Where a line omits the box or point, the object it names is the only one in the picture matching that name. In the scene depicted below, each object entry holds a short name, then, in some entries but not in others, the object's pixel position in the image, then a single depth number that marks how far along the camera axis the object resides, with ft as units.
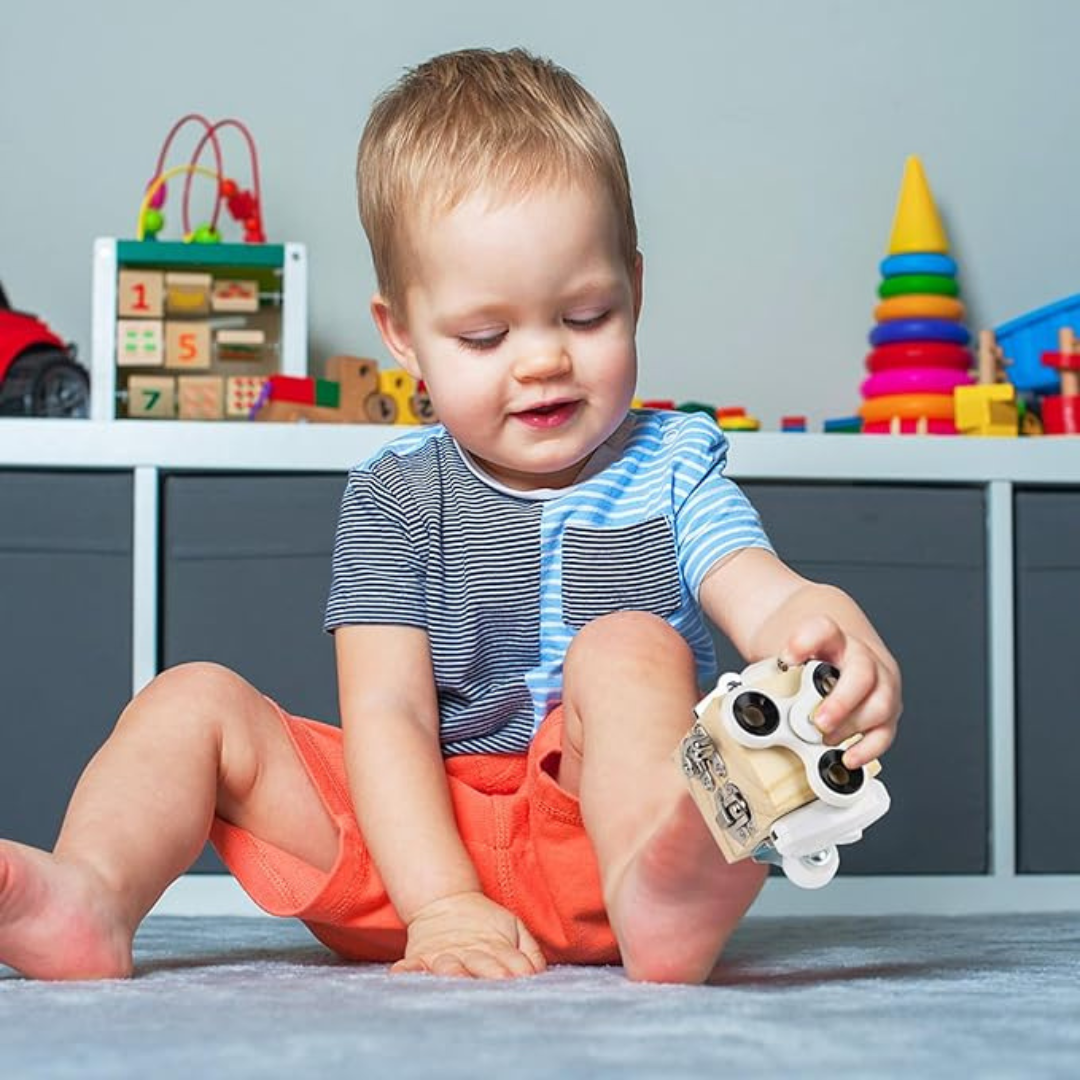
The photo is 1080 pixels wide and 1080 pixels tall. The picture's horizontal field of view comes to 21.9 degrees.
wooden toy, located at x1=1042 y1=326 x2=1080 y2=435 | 6.48
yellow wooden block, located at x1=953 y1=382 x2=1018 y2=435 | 6.46
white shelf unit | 6.04
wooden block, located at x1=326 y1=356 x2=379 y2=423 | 6.43
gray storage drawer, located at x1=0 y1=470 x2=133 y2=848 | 6.05
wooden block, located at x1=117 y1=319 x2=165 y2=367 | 6.52
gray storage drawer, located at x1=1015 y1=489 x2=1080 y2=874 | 6.22
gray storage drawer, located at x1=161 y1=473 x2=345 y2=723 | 6.08
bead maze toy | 6.52
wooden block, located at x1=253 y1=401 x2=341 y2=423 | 6.21
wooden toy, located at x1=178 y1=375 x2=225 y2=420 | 6.52
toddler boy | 3.86
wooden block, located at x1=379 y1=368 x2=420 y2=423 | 6.47
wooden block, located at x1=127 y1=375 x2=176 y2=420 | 6.50
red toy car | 6.42
